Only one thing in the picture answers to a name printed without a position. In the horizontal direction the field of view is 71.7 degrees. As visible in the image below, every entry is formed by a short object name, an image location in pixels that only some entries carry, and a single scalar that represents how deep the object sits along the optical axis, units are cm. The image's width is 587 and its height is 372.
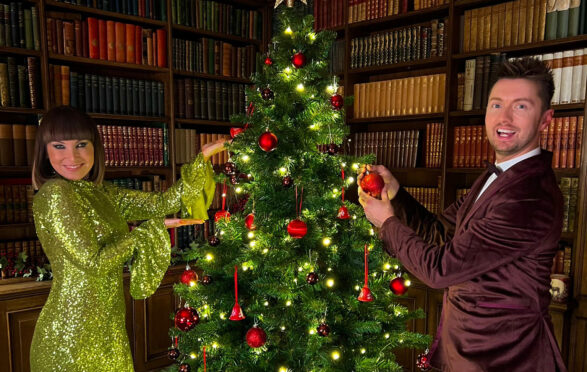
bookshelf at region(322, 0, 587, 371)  213
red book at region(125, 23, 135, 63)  274
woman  141
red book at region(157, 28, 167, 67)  287
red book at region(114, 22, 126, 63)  269
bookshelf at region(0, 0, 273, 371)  232
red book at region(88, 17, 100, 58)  259
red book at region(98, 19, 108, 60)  262
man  113
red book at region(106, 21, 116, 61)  265
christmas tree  137
